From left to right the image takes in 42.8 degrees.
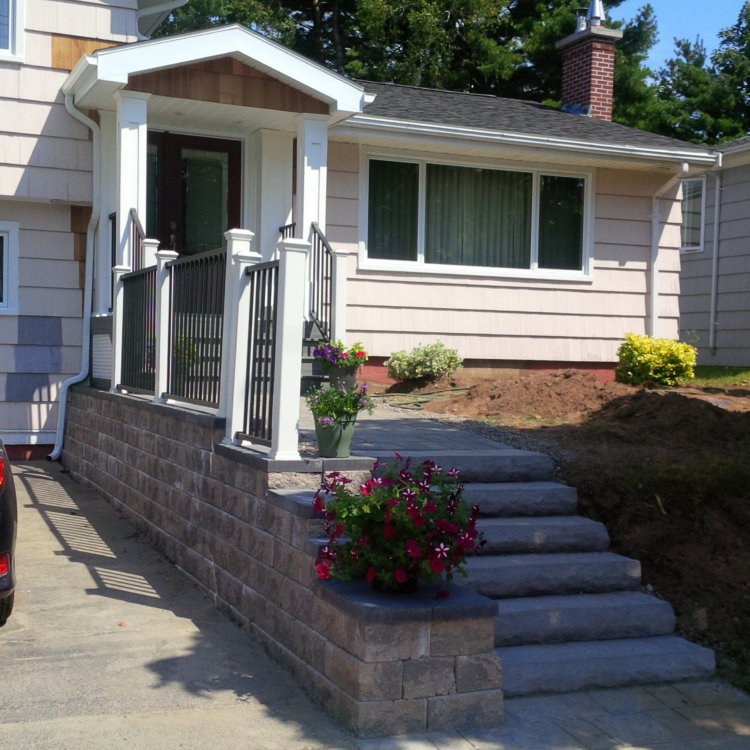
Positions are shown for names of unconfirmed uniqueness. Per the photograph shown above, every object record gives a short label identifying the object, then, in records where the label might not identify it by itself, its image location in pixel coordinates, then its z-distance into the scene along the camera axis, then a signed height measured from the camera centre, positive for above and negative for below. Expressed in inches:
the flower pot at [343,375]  331.9 -12.9
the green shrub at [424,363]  428.1 -10.3
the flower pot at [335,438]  196.4 -20.8
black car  184.4 -39.1
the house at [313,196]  372.5 +64.9
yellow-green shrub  432.5 -6.6
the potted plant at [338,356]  262.2 -5.1
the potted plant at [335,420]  196.1 -16.8
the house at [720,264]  595.5 +55.6
